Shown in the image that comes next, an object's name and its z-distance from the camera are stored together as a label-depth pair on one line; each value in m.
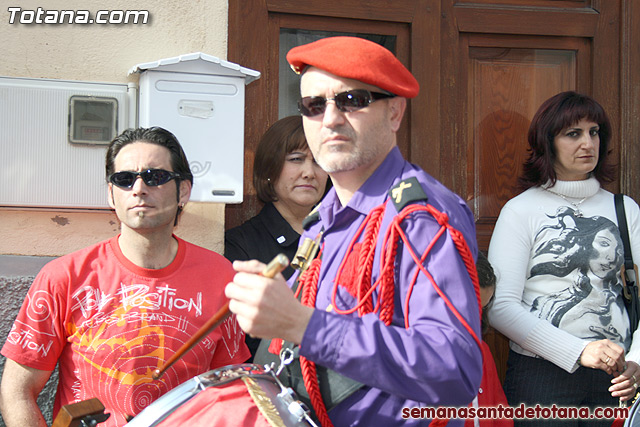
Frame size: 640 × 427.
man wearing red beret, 1.37
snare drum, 1.52
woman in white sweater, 2.88
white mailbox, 3.03
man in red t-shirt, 2.31
